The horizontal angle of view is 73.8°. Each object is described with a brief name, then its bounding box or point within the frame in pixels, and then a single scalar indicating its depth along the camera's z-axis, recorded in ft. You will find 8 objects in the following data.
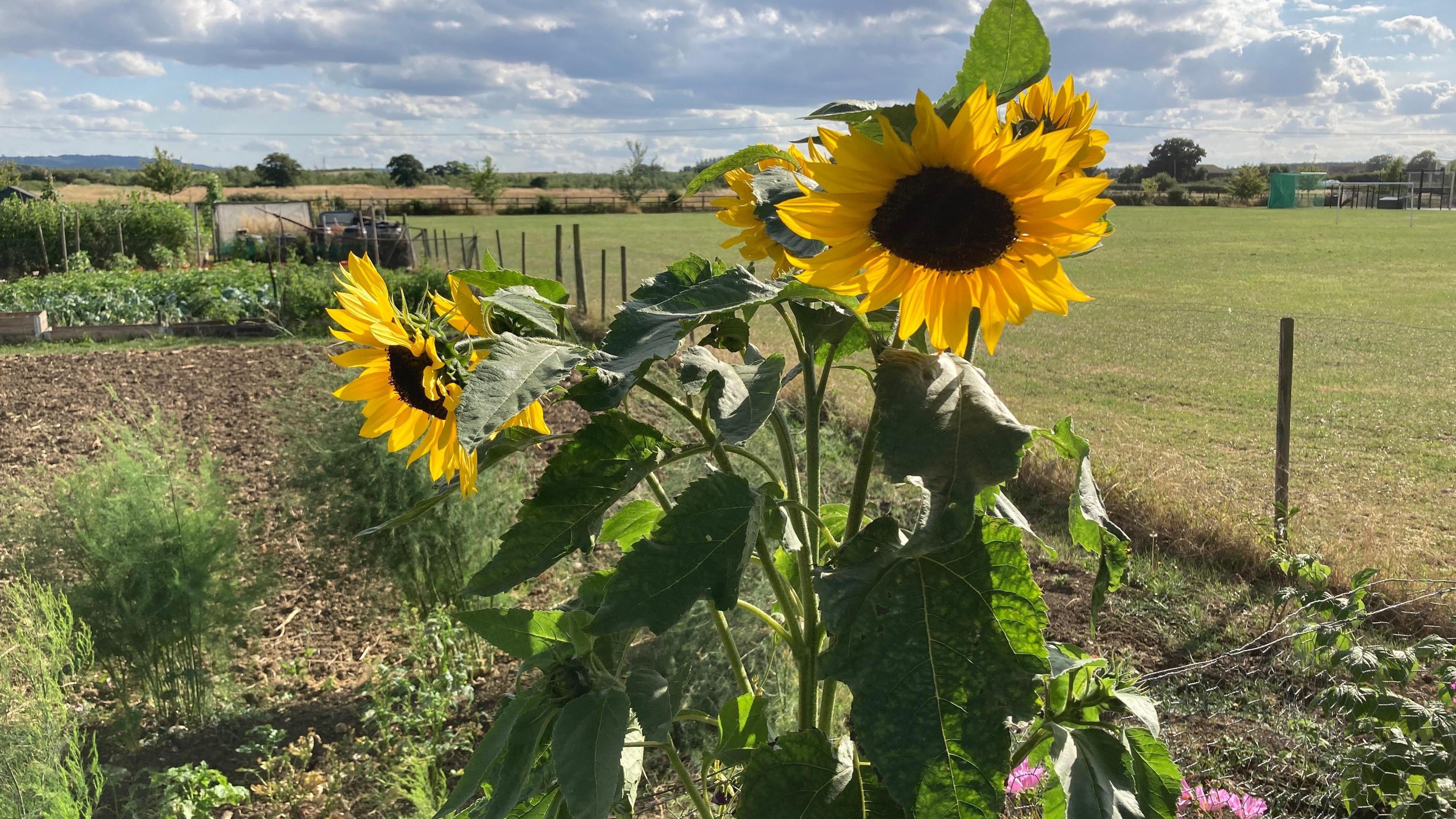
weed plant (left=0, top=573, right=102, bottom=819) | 7.73
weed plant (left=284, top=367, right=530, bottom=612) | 13.15
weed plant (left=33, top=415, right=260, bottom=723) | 11.44
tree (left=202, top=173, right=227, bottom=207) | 133.90
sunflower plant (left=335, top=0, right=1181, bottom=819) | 2.50
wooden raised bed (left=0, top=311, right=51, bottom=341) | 42.34
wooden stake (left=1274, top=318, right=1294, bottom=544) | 15.81
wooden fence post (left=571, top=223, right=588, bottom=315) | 36.52
